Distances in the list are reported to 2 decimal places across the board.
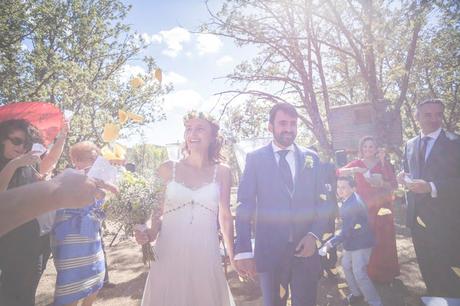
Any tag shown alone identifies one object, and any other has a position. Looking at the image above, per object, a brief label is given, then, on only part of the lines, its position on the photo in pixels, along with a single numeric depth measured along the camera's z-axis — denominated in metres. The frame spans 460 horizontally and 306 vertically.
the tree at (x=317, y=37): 10.00
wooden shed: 16.70
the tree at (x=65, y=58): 14.19
